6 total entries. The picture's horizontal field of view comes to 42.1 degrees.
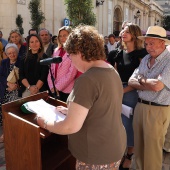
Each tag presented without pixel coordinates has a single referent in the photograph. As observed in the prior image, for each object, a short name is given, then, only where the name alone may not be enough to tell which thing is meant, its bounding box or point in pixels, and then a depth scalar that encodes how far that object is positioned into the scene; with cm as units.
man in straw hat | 249
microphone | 210
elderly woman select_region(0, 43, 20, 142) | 391
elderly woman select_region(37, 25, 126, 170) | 143
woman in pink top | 334
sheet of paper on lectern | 174
